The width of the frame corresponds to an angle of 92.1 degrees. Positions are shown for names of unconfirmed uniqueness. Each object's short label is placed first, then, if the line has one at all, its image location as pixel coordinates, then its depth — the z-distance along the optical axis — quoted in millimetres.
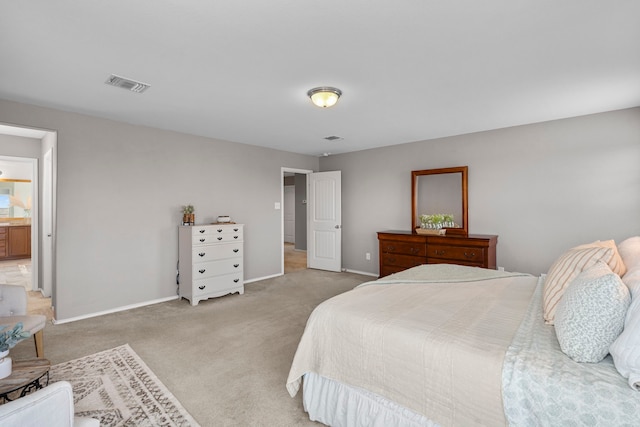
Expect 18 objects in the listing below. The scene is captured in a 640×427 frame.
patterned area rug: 1904
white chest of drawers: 4141
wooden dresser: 4101
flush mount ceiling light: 2889
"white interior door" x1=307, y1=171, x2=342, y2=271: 6066
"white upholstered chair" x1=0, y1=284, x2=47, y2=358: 2348
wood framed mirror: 4684
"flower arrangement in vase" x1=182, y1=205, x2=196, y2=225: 4402
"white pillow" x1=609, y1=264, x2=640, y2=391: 1073
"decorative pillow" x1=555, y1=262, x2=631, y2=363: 1201
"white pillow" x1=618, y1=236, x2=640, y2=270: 1775
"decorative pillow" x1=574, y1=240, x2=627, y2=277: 1728
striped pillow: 1646
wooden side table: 1508
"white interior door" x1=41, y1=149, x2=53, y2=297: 4133
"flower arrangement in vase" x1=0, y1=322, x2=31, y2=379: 1549
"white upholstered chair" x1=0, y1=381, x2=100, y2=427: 908
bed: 1144
